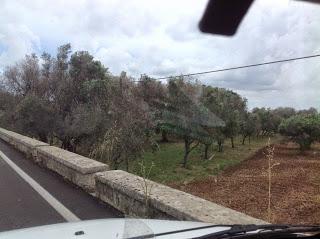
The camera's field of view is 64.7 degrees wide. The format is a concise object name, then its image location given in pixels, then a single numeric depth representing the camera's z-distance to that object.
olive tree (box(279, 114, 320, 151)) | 20.90
